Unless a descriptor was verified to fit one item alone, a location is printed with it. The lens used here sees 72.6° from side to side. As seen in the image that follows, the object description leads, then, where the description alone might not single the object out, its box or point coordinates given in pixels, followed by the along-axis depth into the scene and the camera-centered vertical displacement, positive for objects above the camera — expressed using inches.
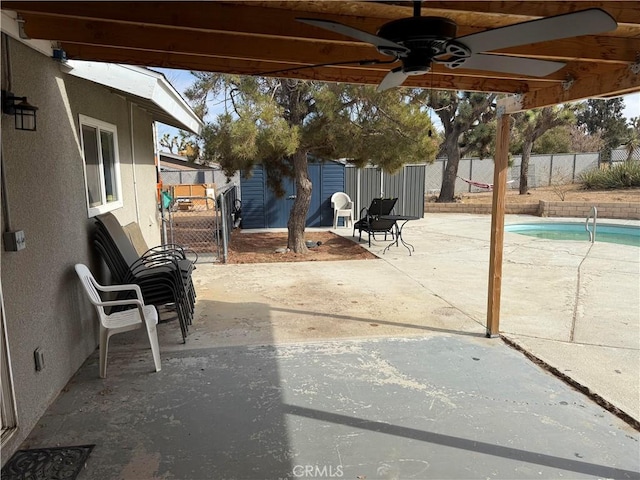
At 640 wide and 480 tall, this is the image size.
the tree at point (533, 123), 604.1 +72.5
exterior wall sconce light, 99.0 +16.4
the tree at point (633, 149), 747.9 +40.6
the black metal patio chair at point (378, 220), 345.7 -34.5
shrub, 657.0 -6.1
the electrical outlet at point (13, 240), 95.5 -13.3
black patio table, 335.1 -47.9
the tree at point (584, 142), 1140.8 +83.4
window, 165.2 +5.9
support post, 157.6 -18.2
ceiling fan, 74.4 +25.9
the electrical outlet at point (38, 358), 107.3 -43.9
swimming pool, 428.5 -62.3
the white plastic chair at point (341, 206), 466.6 -31.7
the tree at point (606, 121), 1204.5 +158.0
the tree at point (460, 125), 613.0 +76.5
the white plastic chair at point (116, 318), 130.8 -44.1
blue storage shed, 457.4 -25.5
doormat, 88.9 -59.7
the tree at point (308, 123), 268.7 +34.2
